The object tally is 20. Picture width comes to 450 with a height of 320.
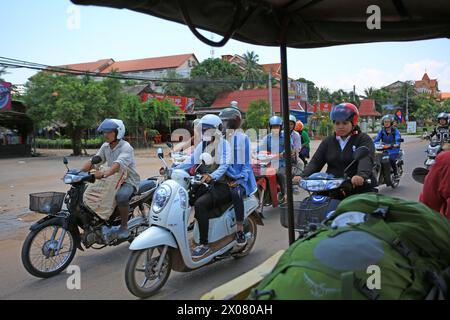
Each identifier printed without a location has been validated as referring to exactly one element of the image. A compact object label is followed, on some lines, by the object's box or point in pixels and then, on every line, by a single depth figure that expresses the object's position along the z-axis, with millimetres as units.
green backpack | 1521
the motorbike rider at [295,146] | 8336
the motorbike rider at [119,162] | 5000
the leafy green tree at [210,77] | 49781
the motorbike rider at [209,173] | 4309
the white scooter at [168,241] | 3768
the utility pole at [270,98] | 27597
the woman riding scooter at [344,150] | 3785
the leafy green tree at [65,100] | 23172
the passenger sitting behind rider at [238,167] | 4621
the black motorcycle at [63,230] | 4480
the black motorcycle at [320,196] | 3492
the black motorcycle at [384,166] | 9547
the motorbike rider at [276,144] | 7844
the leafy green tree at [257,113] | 31234
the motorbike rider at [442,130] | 10065
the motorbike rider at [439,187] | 2287
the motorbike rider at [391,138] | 9852
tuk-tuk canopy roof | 2404
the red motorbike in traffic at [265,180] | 7301
